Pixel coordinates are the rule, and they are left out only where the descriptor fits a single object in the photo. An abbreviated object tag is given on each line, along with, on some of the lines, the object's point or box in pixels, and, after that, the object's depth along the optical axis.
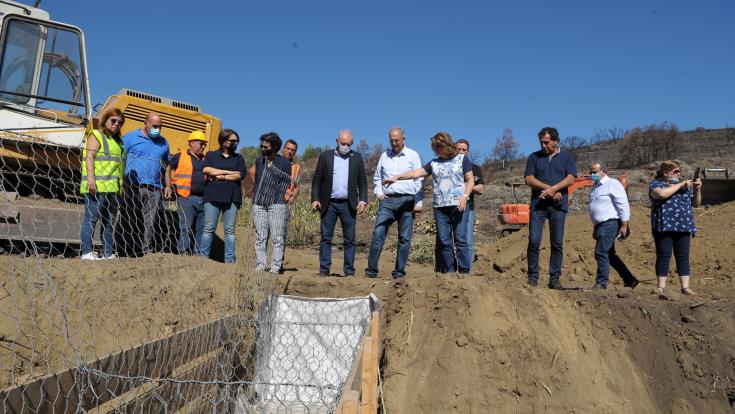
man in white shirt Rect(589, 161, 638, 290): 5.75
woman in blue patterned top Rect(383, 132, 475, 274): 5.53
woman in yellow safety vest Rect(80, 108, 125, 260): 4.84
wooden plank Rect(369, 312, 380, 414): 3.61
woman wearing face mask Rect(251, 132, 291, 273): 5.82
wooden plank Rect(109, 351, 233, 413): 3.43
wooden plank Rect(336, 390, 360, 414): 2.38
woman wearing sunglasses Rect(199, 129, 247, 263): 5.73
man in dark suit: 5.84
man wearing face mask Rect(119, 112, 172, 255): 5.32
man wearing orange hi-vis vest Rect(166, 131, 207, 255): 5.86
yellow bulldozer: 5.31
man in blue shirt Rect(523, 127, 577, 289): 5.46
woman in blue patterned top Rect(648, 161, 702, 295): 5.30
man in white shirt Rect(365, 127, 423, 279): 5.70
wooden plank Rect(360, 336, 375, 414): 3.39
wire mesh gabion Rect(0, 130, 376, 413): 3.47
